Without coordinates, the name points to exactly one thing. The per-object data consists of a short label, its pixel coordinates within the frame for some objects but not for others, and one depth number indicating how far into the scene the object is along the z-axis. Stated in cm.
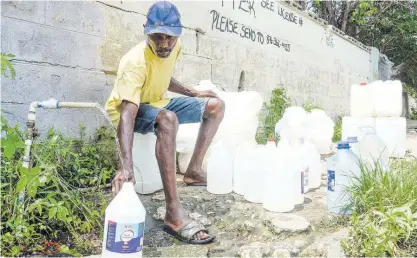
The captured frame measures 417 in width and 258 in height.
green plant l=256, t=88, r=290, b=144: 519
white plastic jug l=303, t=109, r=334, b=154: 464
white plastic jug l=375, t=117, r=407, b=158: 481
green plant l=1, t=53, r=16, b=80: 185
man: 205
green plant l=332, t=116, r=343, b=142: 618
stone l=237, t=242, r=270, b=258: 185
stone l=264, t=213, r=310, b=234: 208
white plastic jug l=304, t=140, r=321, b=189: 298
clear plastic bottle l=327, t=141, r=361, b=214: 237
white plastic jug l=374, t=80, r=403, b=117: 482
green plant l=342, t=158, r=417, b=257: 179
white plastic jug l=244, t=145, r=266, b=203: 263
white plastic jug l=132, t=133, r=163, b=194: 271
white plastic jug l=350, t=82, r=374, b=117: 492
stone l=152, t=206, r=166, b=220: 231
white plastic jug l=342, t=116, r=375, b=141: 472
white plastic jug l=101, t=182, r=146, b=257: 156
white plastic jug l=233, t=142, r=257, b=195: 276
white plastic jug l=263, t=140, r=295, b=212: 240
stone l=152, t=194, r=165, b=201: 263
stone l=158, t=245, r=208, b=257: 190
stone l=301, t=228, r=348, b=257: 187
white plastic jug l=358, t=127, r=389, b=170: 281
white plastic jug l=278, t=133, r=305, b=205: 249
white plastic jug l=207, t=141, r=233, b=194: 282
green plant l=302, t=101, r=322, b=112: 633
